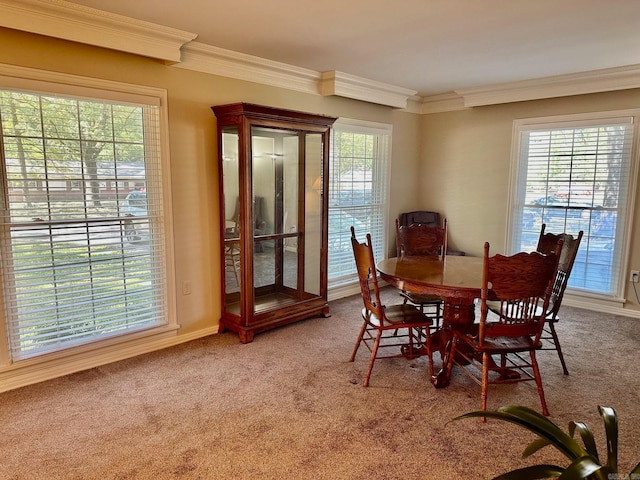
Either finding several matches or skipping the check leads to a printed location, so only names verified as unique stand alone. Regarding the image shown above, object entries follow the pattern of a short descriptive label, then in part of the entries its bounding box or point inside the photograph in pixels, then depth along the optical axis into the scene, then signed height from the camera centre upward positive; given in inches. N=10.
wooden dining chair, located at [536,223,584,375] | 112.1 -22.7
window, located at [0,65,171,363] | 104.6 -9.5
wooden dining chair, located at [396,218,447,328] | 147.0 -19.0
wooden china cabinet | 134.4 -10.8
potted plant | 41.9 -27.9
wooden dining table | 101.4 -23.6
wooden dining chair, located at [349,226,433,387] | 107.9 -35.0
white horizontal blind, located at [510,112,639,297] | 165.2 +0.0
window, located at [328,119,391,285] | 184.5 -2.2
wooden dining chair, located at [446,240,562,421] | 89.9 -27.6
